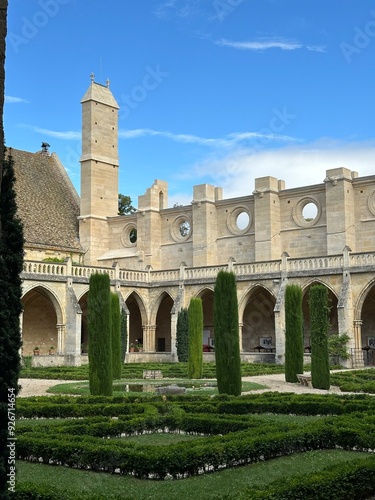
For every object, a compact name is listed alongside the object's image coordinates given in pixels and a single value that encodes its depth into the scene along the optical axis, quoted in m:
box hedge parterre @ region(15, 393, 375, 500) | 6.81
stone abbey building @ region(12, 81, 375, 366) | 31.16
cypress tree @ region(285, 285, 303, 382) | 20.98
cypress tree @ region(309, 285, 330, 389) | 19.12
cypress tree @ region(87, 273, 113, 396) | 16.02
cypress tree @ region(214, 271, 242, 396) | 16.31
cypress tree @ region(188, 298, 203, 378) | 21.89
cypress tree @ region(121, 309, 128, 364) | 31.97
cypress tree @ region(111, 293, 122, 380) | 22.11
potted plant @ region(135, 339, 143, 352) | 37.29
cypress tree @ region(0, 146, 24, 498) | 5.23
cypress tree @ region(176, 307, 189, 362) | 32.53
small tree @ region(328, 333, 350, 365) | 27.61
